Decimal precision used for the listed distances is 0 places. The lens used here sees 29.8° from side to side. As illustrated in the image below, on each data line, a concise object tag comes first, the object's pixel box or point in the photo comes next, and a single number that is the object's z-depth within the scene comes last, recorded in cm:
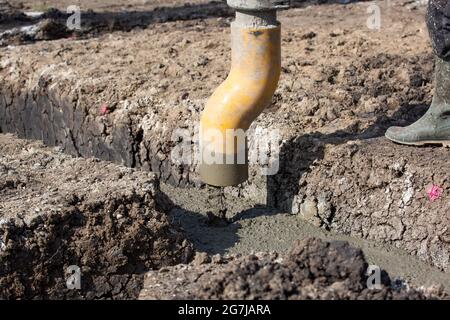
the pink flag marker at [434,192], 417
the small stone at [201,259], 351
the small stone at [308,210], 459
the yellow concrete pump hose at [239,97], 416
